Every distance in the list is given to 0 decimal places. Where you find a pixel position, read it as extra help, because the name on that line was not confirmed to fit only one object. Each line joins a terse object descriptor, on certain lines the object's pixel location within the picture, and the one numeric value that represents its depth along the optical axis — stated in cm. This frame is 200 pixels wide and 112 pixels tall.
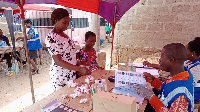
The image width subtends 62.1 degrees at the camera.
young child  301
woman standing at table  202
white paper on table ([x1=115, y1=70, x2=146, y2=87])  163
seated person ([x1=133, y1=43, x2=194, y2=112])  133
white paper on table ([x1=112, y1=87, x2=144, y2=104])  170
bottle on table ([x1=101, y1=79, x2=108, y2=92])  190
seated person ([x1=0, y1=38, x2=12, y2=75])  624
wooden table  153
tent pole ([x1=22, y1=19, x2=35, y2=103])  204
